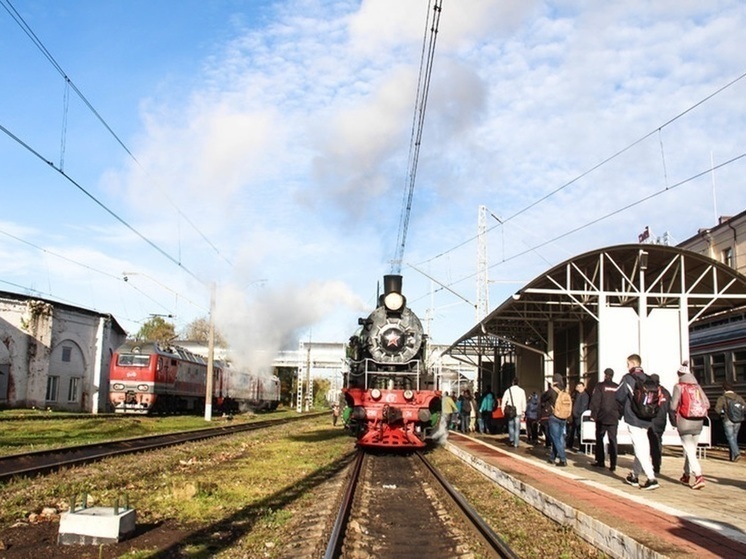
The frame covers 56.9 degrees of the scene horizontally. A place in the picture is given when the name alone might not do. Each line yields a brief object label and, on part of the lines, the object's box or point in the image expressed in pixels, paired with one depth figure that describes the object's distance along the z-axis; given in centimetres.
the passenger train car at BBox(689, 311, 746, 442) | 1789
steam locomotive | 1600
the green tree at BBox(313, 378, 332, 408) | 9912
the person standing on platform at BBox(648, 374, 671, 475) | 1048
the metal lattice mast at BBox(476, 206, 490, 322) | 5347
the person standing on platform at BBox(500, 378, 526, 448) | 1692
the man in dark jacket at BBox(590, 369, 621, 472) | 1123
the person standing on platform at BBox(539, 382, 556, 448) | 1338
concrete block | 669
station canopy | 1666
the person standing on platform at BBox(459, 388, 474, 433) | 2528
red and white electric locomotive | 3275
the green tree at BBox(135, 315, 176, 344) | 7338
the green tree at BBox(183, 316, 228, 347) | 7894
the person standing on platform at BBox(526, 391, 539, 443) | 1897
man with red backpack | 1009
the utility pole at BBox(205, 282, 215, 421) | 3086
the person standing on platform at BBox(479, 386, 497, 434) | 2344
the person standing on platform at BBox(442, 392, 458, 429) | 2231
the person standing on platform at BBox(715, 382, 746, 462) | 1525
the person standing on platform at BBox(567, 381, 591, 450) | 1298
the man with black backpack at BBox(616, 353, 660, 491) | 972
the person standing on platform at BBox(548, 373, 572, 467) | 1252
